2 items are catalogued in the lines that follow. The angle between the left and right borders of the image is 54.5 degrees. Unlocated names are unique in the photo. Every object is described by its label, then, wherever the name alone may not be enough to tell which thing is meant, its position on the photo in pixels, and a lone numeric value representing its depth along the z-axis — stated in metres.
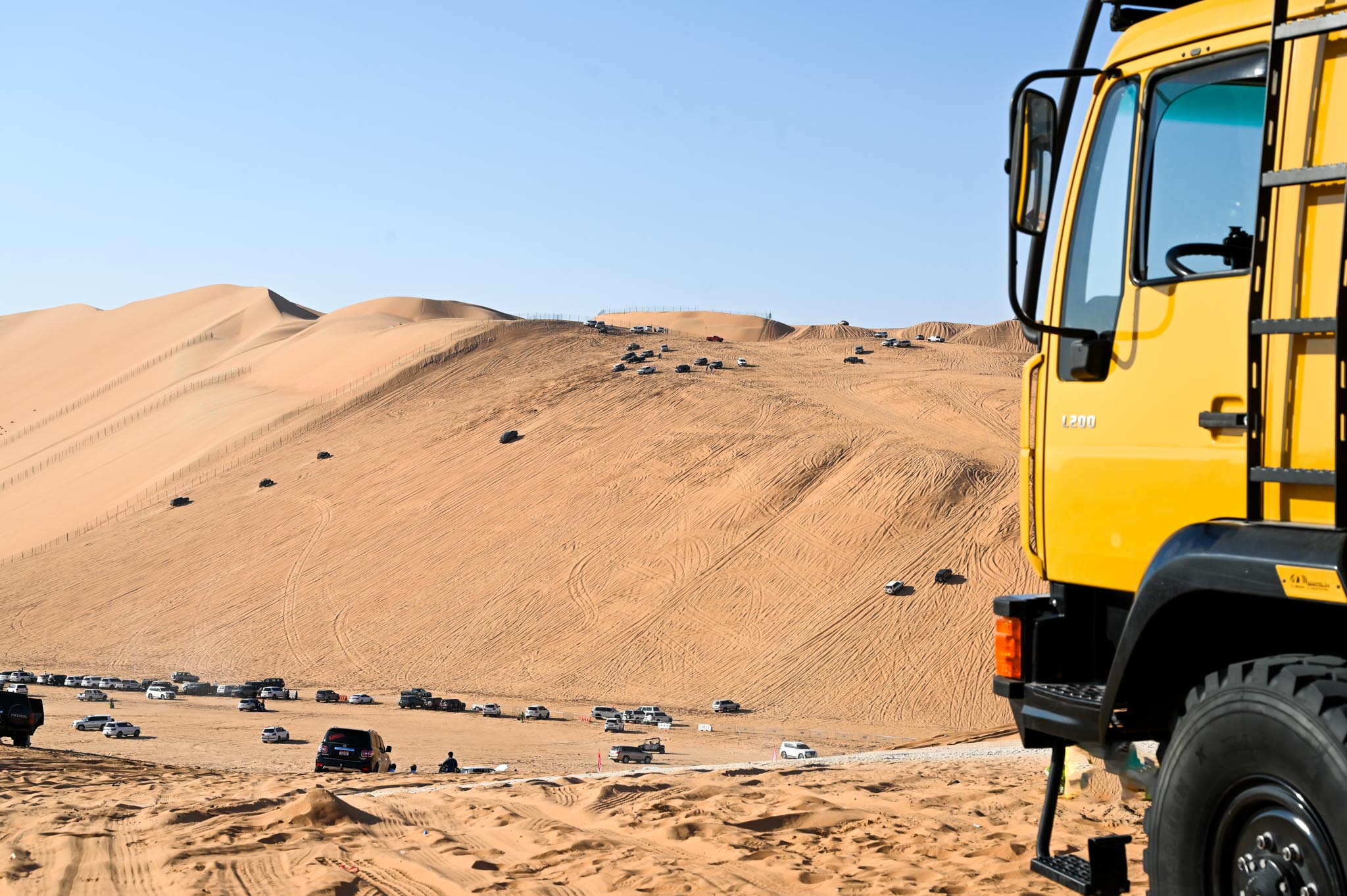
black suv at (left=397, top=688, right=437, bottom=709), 40.78
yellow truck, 4.68
